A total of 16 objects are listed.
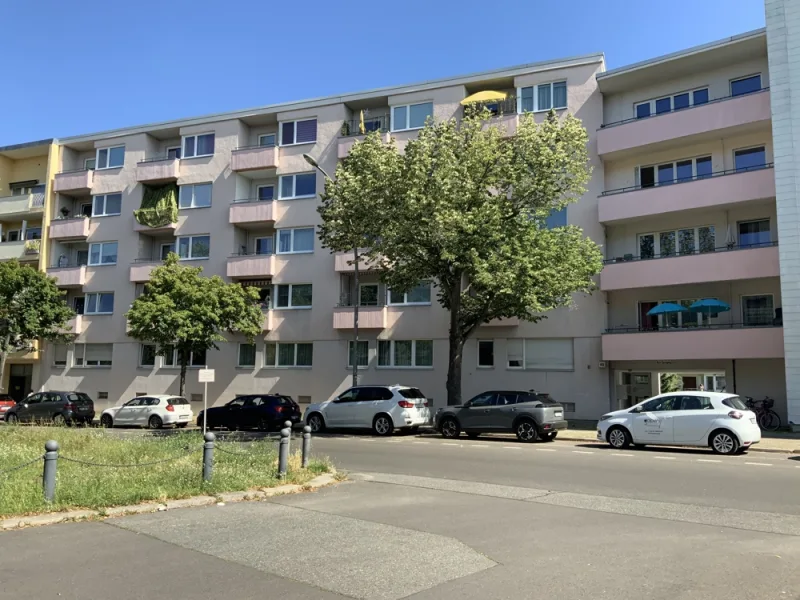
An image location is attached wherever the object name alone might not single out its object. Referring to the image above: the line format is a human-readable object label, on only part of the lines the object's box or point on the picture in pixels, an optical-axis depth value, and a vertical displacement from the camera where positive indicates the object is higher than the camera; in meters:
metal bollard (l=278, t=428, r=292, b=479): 10.93 -1.36
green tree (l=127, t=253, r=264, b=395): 27.81 +2.55
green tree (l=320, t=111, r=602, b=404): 20.64 +5.14
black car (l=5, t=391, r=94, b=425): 27.55 -1.67
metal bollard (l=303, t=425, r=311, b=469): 12.04 -1.28
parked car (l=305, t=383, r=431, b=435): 21.53 -1.25
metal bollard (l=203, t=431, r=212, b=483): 10.10 -1.27
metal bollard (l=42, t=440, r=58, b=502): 8.48 -1.31
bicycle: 22.28 -1.35
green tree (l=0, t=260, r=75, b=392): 31.88 +3.02
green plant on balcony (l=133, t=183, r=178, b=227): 34.81 +8.40
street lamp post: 24.38 +1.68
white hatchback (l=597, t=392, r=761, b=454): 15.72 -1.18
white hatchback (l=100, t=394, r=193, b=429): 27.00 -1.75
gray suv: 19.22 -1.26
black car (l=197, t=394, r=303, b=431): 24.62 -1.57
